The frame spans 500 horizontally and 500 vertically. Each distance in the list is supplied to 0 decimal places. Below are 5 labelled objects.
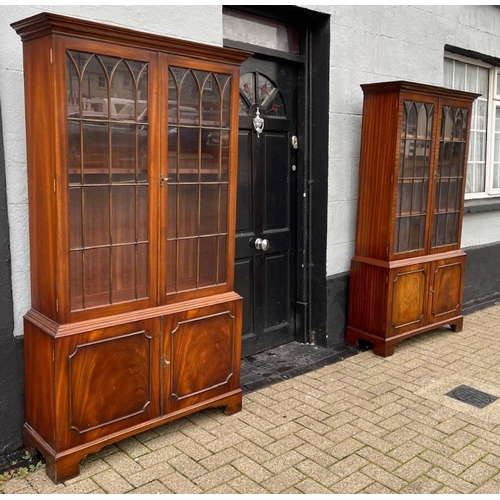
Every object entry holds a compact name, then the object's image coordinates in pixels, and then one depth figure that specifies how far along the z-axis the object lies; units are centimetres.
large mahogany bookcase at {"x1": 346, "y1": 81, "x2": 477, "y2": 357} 446
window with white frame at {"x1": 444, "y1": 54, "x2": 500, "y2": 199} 638
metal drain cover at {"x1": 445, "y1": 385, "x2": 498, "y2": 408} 377
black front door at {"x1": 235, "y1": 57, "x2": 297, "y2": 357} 431
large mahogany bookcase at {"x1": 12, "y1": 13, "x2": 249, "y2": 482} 270
